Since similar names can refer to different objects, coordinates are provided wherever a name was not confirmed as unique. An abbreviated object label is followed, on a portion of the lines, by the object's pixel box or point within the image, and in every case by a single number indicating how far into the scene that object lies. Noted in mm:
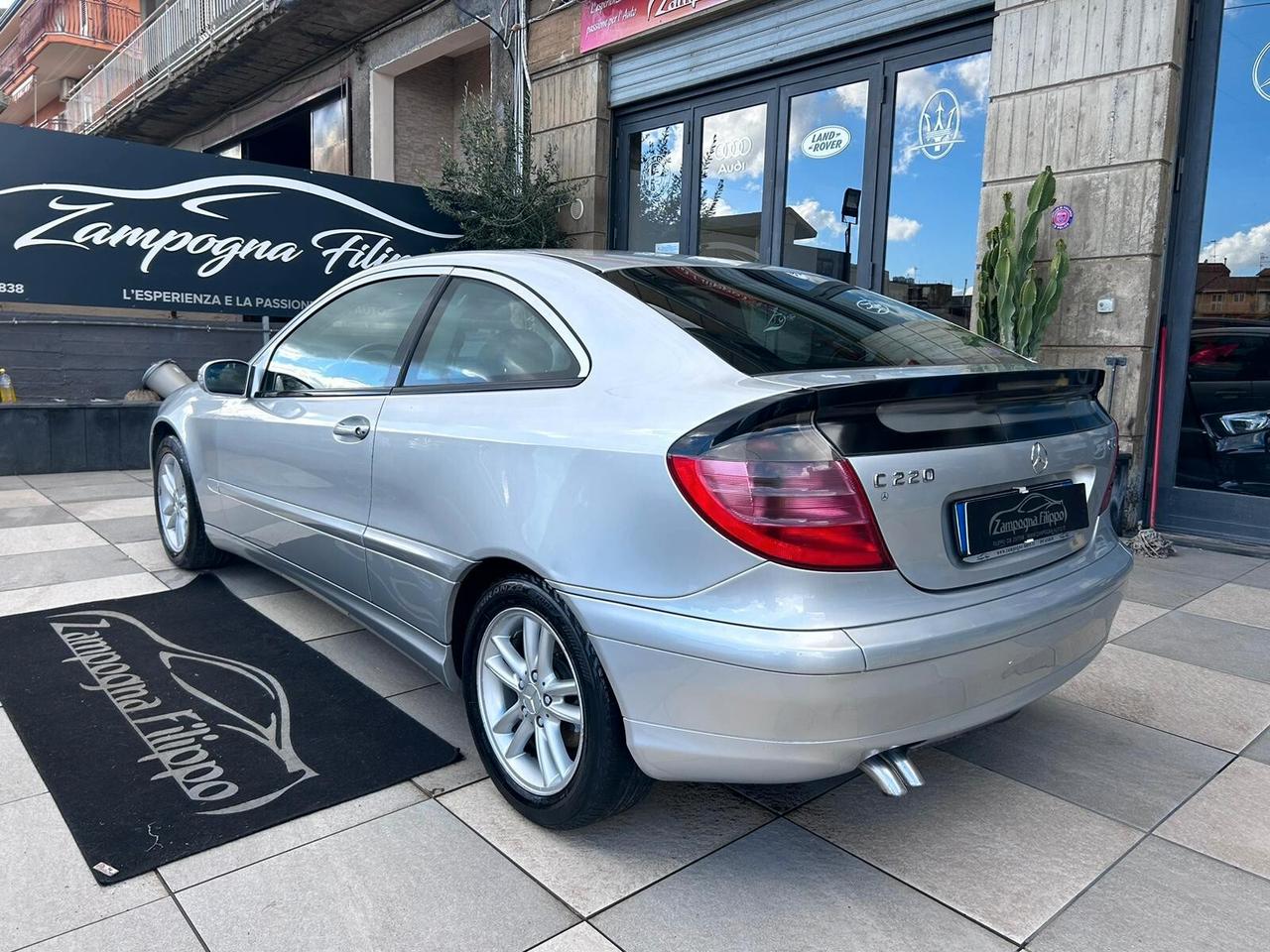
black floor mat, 2408
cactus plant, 5781
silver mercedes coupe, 1911
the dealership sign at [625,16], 8469
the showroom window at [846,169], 6934
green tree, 9555
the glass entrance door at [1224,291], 5594
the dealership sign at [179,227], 7984
